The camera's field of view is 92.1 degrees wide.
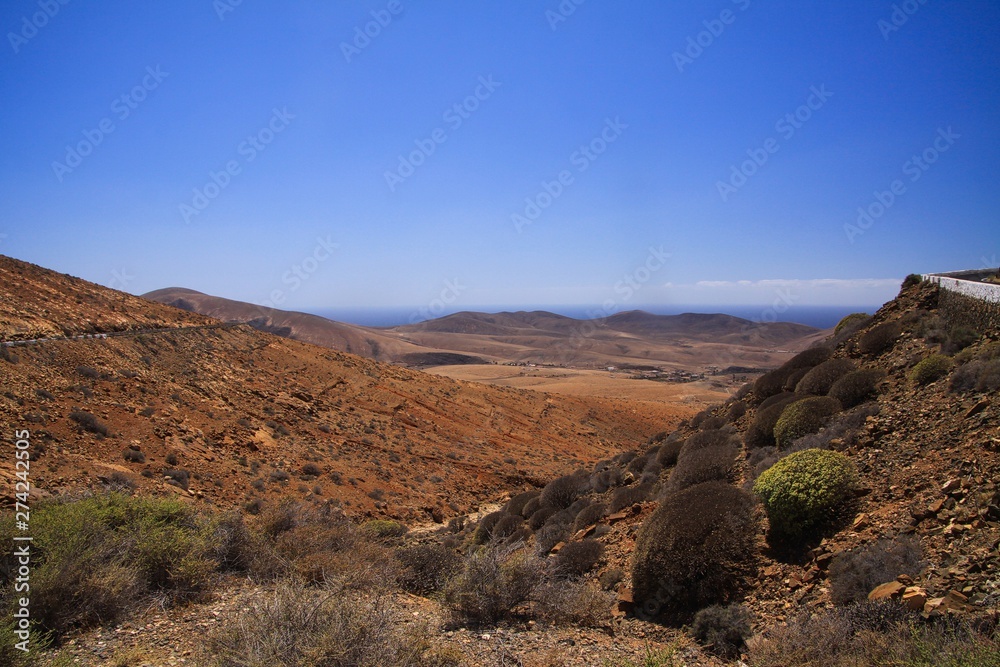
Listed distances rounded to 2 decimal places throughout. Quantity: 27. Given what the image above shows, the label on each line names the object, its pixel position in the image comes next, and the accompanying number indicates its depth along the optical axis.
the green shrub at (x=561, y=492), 13.00
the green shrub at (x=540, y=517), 12.48
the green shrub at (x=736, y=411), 12.80
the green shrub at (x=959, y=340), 8.59
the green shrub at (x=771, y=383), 12.50
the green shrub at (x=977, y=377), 6.80
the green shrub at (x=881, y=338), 10.64
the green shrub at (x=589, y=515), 10.50
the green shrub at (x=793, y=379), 11.93
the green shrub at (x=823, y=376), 10.59
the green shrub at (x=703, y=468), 9.23
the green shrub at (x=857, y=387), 9.35
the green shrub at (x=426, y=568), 7.50
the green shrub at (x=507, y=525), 12.15
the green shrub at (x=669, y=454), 11.95
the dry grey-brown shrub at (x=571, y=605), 6.09
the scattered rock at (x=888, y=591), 4.57
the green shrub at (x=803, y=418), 9.20
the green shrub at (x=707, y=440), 10.89
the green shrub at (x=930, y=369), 8.25
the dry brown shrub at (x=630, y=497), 10.45
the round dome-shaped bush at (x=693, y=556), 6.29
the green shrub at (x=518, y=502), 13.98
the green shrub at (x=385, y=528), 11.44
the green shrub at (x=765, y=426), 10.20
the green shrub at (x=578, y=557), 8.21
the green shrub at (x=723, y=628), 5.30
